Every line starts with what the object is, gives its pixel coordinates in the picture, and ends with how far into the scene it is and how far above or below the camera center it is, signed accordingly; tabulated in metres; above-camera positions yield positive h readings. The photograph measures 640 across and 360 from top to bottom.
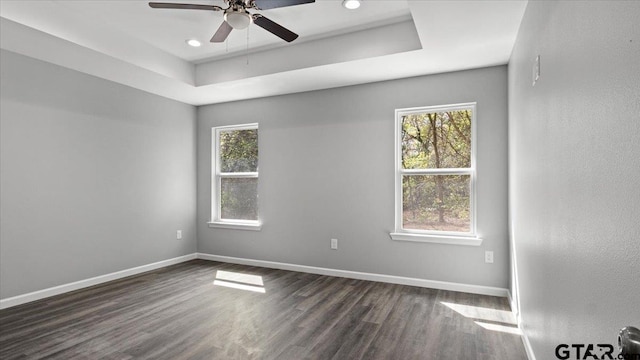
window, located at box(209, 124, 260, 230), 5.00 +0.09
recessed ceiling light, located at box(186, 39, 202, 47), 3.57 +1.59
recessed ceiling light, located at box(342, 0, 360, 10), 2.80 +1.58
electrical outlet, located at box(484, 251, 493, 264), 3.54 -0.82
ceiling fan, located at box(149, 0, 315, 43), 2.20 +1.23
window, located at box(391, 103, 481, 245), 3.71 +0.10
